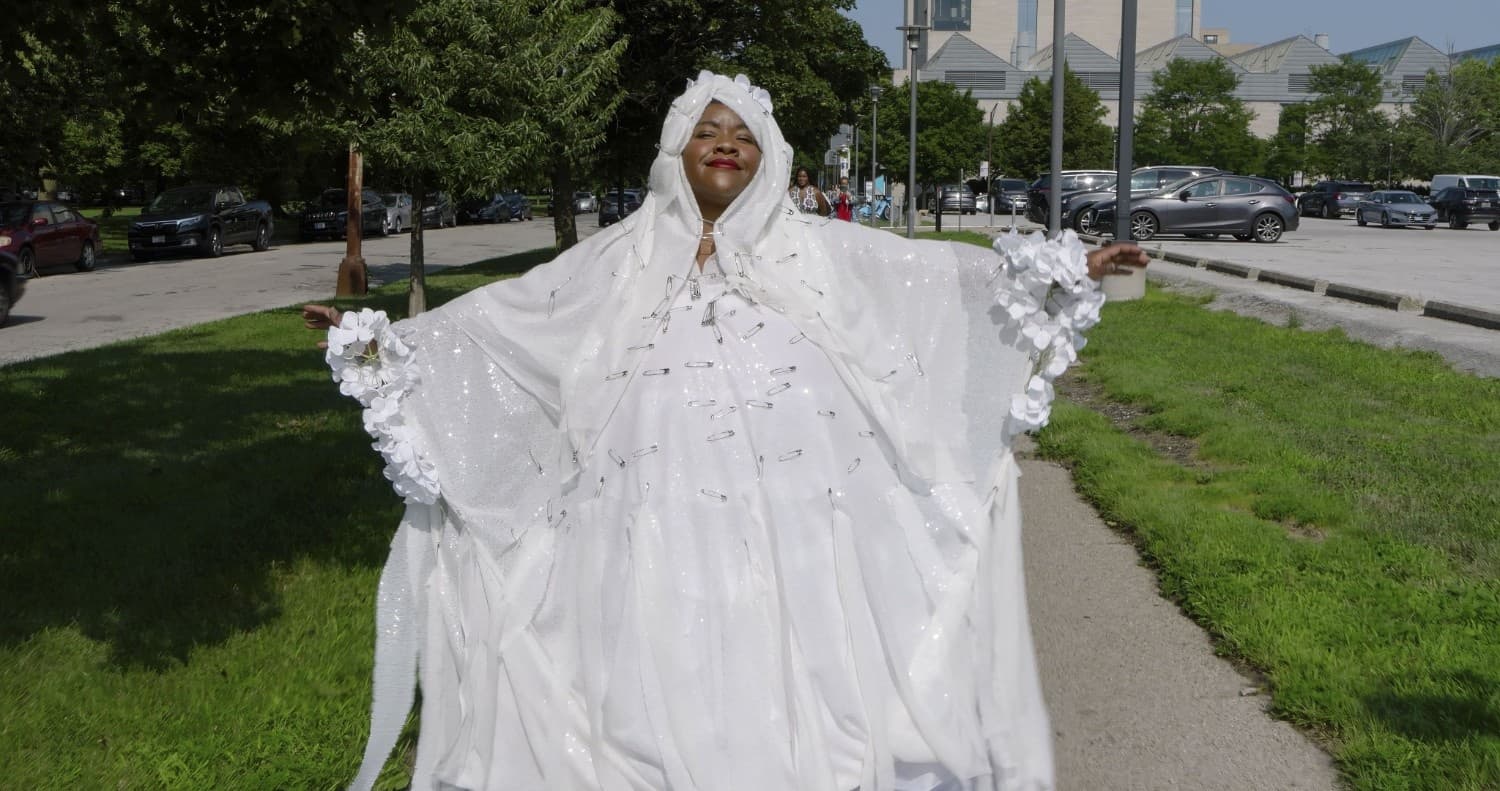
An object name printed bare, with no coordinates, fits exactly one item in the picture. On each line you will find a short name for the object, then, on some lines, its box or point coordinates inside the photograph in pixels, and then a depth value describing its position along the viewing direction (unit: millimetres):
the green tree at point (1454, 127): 65938
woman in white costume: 3197
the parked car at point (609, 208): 53000
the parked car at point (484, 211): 53116
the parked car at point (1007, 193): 52000
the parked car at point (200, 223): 30406
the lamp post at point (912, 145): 30266
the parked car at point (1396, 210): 42938
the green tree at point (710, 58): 27516
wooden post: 20109
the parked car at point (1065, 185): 37719
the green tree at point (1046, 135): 64812
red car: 24625
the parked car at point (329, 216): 39875
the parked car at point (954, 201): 58038
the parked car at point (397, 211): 44219
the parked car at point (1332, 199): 49969
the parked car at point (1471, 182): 45753
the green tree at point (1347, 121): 68750
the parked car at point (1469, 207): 43250
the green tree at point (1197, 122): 68688
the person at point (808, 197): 16328
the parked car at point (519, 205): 56812
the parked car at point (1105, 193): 32844
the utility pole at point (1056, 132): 17953
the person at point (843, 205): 27281
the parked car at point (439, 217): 47219
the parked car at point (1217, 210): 30750
